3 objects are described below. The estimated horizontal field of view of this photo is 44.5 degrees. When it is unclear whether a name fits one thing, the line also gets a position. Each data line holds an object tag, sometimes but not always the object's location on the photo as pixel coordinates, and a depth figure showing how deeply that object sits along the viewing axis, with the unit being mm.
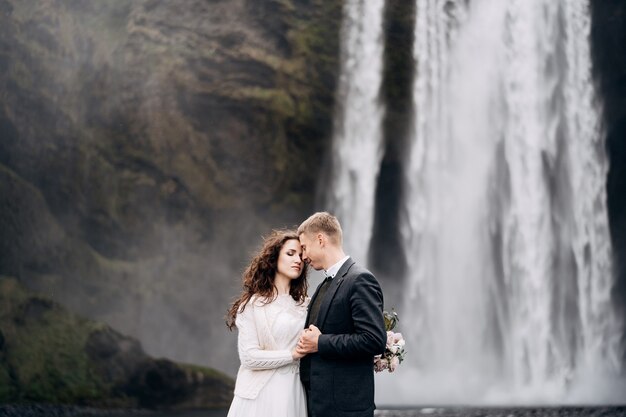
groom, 3701
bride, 4012
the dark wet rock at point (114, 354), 18000
